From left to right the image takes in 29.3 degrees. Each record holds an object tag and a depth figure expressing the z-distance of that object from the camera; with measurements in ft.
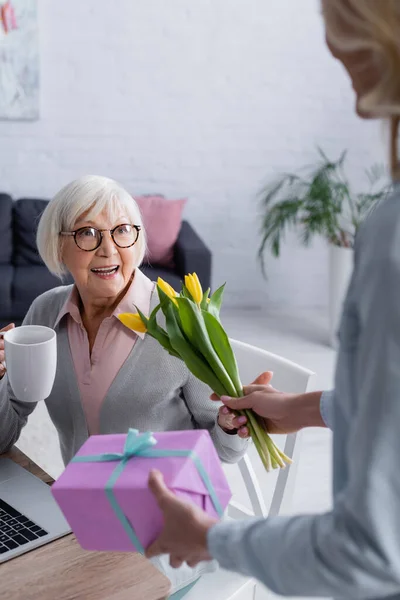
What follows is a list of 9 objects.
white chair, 5.43
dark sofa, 13.10
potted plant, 13.80
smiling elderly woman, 5.72
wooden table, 3.88
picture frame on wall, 14.12
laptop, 4.26
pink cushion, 13.98
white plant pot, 14.06
